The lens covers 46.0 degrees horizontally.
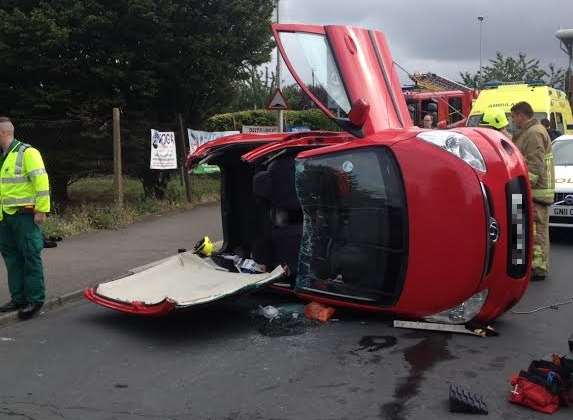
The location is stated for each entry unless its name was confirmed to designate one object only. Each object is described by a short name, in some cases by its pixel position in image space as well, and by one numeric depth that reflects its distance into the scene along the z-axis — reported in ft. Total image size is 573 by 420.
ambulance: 50.75
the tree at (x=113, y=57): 37.83
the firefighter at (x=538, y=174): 24.21
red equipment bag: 12.57
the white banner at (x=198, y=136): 45.78
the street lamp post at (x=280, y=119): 50.75
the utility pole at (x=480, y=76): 132.77
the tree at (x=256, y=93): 89.10
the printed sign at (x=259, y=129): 54.65
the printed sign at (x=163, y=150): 42.27
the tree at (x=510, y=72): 130.49
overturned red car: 16.29
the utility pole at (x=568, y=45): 69.21
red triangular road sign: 48.67
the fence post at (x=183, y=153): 44.68
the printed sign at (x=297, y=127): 65.05
